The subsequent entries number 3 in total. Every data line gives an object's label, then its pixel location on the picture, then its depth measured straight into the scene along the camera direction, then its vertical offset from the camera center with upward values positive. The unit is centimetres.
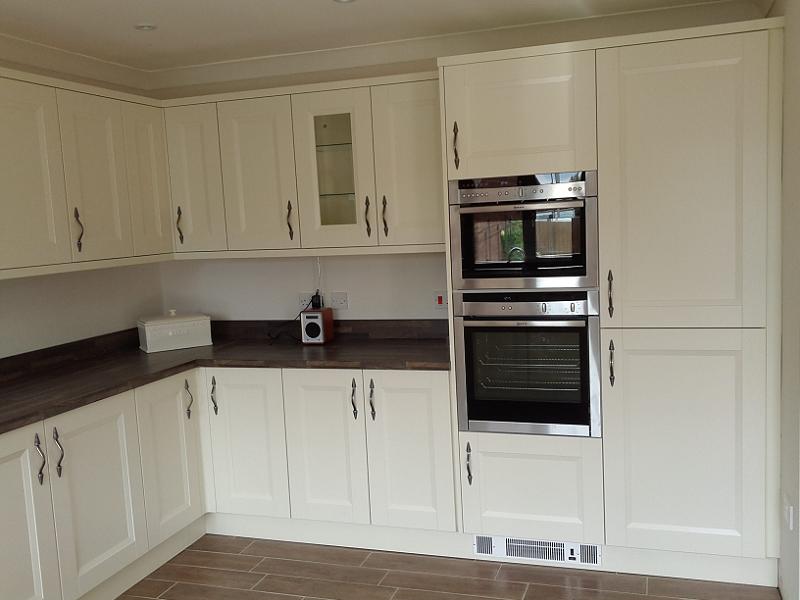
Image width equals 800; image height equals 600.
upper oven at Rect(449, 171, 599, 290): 298 -3
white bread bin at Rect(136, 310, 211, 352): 385 -48
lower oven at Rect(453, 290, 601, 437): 303 -58
